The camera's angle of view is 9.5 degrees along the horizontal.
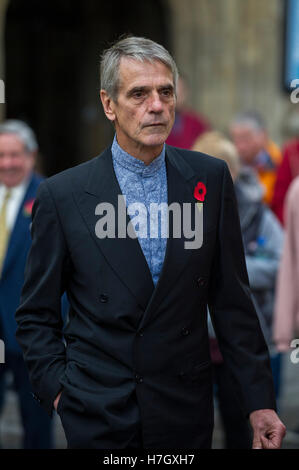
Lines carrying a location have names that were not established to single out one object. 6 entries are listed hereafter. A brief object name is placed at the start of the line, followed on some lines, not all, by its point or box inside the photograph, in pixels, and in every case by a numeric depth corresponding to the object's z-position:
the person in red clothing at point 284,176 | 13.41
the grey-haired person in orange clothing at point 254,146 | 14.12
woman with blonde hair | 9.13
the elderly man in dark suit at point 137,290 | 5.82
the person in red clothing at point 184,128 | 15.25
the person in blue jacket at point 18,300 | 9.93
